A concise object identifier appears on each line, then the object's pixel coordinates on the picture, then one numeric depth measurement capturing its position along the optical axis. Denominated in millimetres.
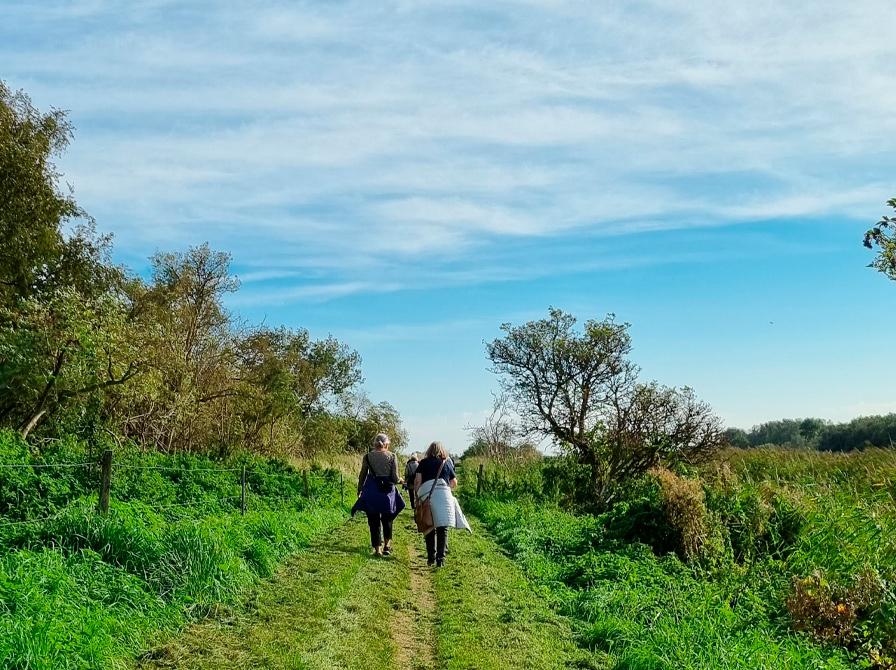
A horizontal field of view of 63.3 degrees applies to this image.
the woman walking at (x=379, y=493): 12180
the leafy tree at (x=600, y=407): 22562
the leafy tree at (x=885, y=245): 9531
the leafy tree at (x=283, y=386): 31141
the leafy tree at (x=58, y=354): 17391
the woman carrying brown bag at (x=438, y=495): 11415
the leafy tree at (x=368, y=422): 58250
